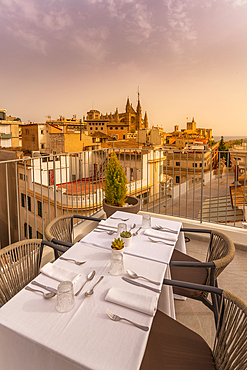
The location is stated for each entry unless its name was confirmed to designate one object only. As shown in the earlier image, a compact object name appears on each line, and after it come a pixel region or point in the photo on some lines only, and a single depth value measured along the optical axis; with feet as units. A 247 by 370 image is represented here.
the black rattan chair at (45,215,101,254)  7.06
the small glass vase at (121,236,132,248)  5.81
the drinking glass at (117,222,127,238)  6.40
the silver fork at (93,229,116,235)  6.56
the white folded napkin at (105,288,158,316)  3.61
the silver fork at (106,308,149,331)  3.28
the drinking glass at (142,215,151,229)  6.96
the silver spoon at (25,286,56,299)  3.84
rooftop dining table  2.86
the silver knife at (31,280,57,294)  4.00
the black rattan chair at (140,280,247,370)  3.53
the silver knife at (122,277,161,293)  4.09
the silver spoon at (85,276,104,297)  3.92
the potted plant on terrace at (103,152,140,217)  11.72
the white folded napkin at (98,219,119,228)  7.08
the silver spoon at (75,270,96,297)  4.14
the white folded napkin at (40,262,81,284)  4.35
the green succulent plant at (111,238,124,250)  5.19
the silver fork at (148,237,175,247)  6.10
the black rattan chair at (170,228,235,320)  5.41
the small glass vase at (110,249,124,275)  4.54
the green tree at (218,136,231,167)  141.32
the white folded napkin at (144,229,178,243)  6.31
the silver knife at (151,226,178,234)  6.75
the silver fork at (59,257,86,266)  4.91
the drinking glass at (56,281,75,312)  3.59
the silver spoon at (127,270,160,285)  4.33
